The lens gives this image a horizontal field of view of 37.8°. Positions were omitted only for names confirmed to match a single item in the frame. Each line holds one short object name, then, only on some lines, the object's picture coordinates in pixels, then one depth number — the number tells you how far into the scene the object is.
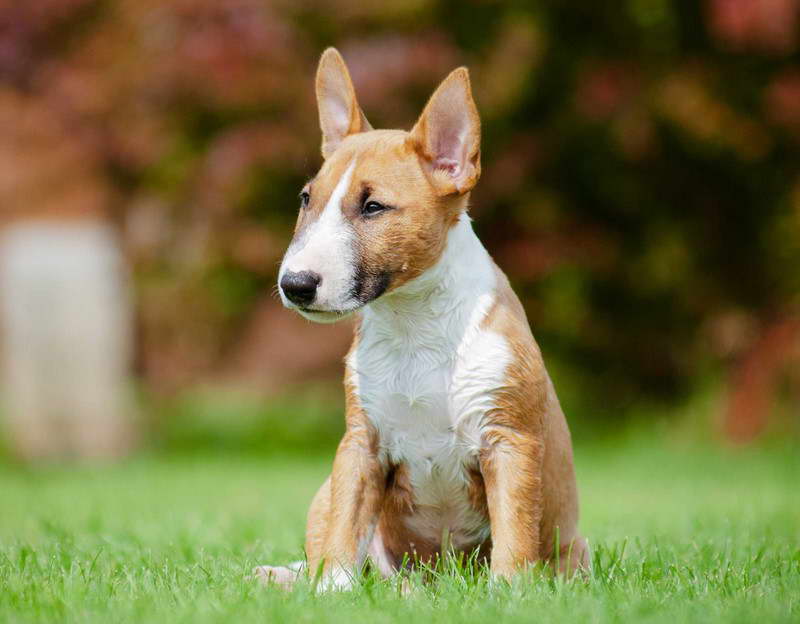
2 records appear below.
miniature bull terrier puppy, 3.56
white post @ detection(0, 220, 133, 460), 11.23
